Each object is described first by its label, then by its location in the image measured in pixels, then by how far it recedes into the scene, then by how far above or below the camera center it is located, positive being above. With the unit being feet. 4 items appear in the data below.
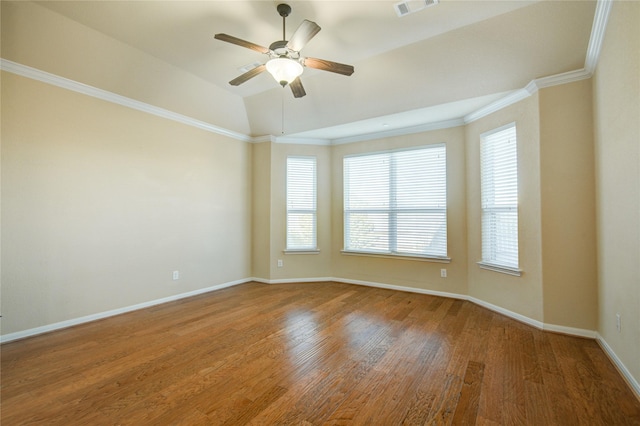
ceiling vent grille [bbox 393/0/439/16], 7.86 +6.08
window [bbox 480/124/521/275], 11.30 +0.79
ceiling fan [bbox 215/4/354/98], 7.21 +4.51
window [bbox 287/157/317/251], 17.30 +0.90
